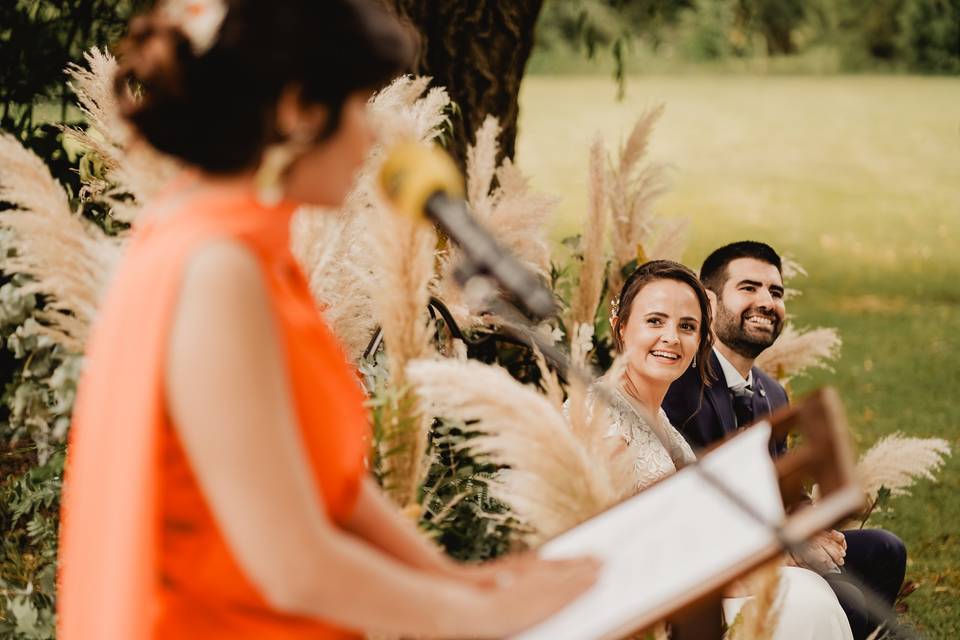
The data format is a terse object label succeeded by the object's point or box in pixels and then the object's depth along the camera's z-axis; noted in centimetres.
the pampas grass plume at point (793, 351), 393
